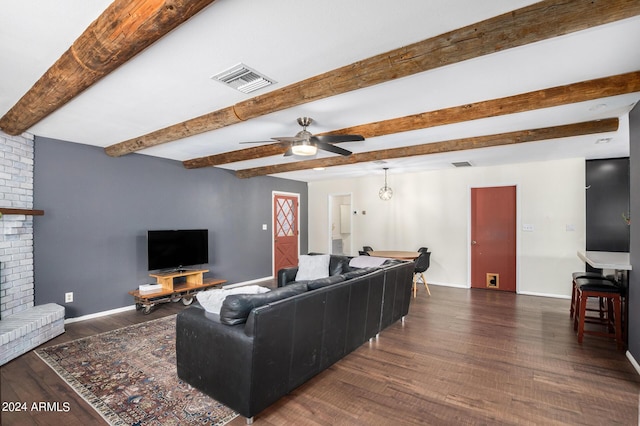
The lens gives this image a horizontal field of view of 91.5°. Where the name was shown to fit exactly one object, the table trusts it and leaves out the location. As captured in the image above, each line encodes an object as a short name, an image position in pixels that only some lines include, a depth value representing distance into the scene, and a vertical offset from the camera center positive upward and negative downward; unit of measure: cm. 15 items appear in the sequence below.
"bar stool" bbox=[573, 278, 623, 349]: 325 -89
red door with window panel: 768 -44
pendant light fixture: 677 +44
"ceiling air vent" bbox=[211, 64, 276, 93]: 228 +104
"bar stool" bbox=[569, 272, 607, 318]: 374 -102
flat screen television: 486 -57
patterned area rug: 221 -143
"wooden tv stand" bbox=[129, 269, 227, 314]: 455 -118
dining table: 551 -77
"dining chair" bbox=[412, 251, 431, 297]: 554 -91
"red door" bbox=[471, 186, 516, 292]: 600 -49
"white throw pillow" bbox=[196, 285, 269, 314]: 246 -67
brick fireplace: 345 -46
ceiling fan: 314 +75
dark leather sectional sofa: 208 -95
